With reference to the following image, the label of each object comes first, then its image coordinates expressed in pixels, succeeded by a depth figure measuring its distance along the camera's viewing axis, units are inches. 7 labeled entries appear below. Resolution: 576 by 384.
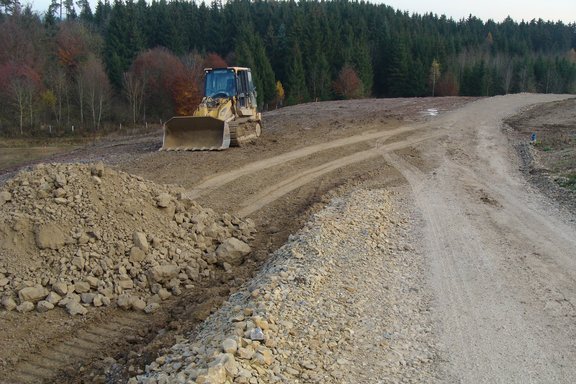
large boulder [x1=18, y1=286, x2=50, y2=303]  303.6
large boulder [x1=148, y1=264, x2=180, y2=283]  338.0
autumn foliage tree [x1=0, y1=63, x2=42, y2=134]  1739.9
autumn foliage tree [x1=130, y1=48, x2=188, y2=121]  2223.2
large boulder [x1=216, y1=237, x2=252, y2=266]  378.0
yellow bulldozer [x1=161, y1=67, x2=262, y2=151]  720.3
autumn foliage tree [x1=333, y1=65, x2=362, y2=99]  2610.7
